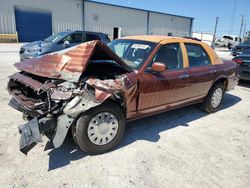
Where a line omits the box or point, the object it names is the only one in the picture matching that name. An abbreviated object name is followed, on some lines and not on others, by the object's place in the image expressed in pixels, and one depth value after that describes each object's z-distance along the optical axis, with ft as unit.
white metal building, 72.69
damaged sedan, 9.13
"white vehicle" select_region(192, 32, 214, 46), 148.46
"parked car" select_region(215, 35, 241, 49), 121.17
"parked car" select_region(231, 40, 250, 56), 62.49
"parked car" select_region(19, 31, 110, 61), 29.96
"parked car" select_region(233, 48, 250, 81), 25.99
